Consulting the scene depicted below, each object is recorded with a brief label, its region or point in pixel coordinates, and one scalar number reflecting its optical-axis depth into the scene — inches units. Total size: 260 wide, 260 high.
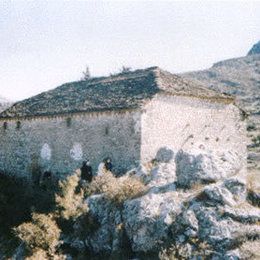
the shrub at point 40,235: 595.8
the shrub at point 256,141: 1712.6
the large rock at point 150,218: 514.9
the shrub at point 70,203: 637.3
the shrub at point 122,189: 605.3
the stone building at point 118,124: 829.2
